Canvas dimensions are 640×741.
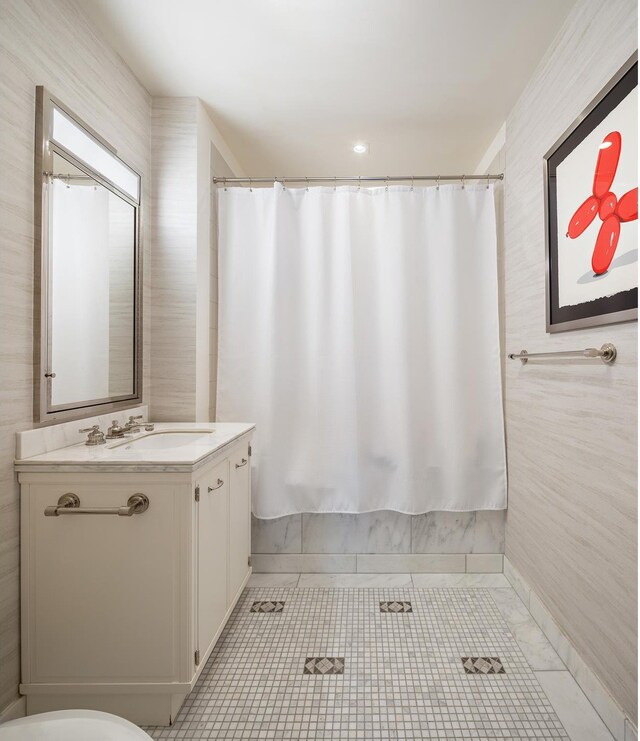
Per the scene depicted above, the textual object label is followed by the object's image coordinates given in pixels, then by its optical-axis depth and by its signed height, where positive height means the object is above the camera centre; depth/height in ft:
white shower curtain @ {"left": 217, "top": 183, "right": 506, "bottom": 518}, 7.51 +0.30
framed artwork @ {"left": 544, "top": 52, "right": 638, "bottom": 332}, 4.12 +1.78
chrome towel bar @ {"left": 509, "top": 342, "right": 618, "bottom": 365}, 4.40 +0.26
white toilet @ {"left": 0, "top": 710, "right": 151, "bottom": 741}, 2.85 -2.33
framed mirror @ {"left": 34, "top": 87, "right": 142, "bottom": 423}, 4.71 +1.33
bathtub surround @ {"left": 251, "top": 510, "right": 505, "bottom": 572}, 7.75 -2.91
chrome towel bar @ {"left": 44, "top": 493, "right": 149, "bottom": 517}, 4.33 -1.28
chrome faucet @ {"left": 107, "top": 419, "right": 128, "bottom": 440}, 5.60 -0.69
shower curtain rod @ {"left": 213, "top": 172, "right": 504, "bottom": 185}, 7.52 +3.45
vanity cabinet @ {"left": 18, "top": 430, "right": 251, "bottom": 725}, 4.39 -2.08
